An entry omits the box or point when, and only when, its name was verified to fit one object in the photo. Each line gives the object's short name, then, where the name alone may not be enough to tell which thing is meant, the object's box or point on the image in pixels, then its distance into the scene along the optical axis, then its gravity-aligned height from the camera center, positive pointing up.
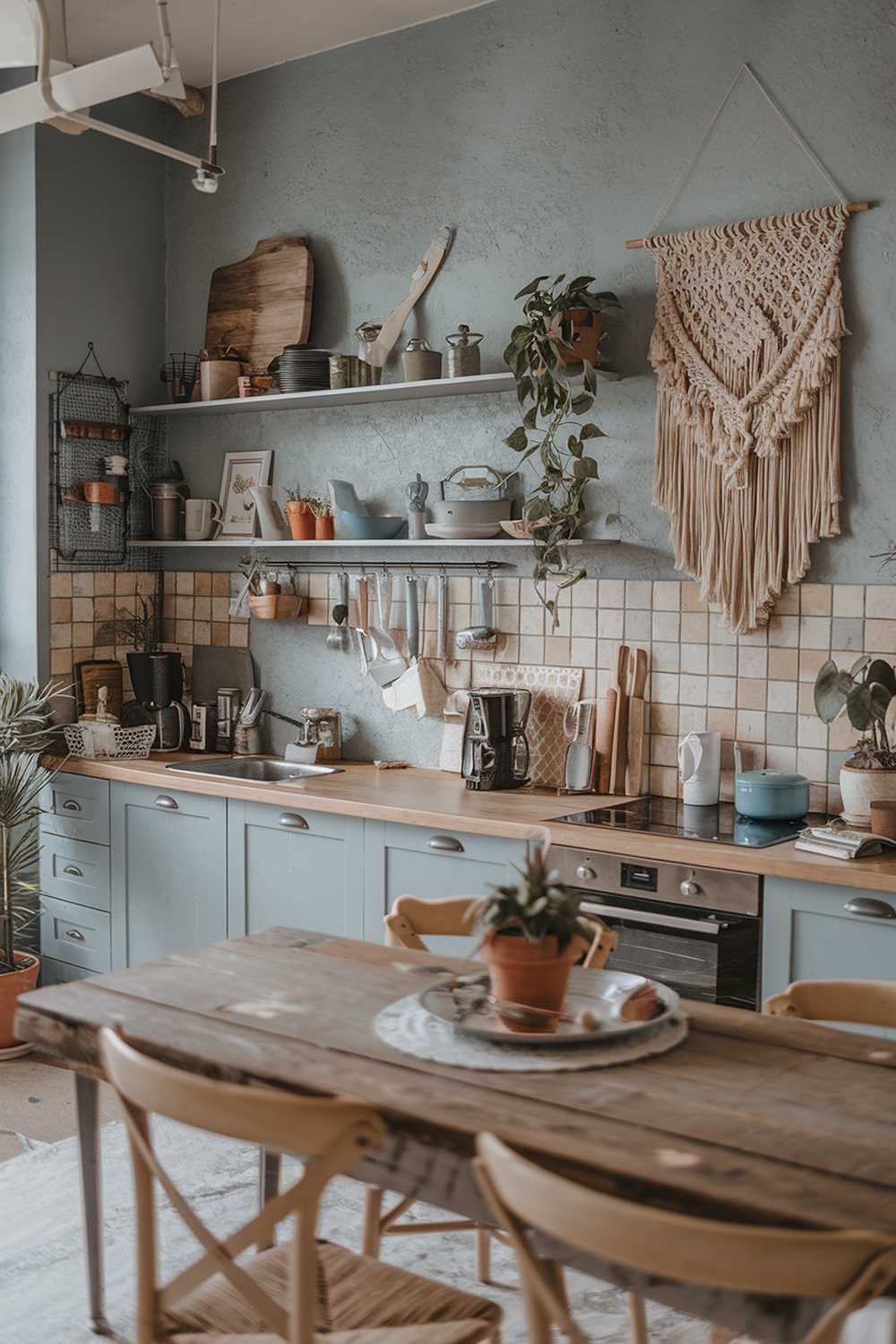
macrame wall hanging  3.66 +0.55
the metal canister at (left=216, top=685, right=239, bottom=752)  4.99 -0.43
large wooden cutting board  4.77 +1.04
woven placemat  1.99 -0.67
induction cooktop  3.39 -0.58
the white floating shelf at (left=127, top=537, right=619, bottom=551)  4.10 +0.17
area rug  2.81 -1.47
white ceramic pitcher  3.78 -0.46
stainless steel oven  3.20 -0.76
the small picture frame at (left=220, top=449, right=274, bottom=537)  5.02 +0.40
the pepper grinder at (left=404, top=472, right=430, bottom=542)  4.45 +0.28
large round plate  2.06 -0.66
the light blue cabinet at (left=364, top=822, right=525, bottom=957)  3.65 -0.72
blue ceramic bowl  4.53 +0.23
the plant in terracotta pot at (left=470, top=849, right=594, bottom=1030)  2.08 -0.51
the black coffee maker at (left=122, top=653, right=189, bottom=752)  5.00 -0.38
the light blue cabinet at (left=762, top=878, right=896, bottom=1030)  3.01 -0.74
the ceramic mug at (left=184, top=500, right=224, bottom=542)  5.11 +0.28
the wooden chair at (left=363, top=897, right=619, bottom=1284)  2.69 -0.68
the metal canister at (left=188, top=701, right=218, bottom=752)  5.02 -0.48
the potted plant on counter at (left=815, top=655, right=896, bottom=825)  3.38 -0.28
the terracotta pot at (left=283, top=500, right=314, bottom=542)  4.71 +0.26
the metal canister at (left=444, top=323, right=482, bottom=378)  4.24 +0.74
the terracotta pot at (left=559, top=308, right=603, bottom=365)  3.92 +0.74
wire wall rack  4.96 +0.45
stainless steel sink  4.62 -0.59
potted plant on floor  4.47 -0.68
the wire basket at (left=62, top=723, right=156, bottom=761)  4.75 -0.51
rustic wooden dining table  1.60 -0.67
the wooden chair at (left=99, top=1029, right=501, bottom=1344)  1.71 -0.91
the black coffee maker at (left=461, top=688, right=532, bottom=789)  4.06 -0.42
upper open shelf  4.20 +0.65
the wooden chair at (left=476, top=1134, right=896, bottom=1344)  1.37 -0.66
